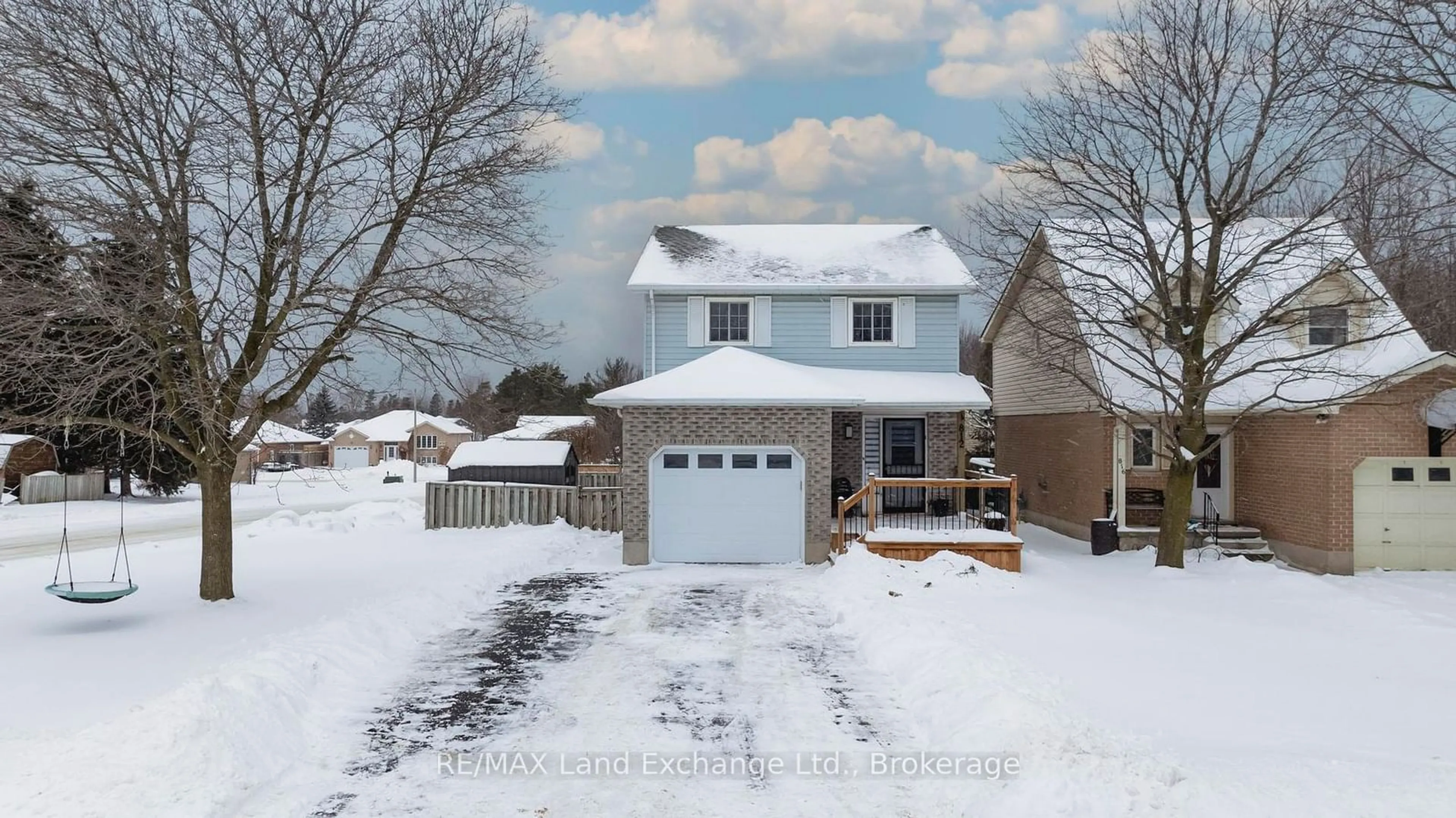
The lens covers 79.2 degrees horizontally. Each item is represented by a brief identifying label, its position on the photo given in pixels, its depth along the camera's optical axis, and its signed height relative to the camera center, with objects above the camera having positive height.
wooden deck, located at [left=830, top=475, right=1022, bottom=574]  15.10 -1.90
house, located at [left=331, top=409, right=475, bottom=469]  76.38 -0.87
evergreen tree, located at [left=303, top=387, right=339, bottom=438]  89.44 +0.95
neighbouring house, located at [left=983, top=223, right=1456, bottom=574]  15.84 +0.16
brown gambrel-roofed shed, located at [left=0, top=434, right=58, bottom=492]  33.06 -0.98
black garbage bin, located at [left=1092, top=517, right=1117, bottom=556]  17.69 -2.15
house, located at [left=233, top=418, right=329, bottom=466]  66.88 -1.66
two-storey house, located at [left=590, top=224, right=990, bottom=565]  16.67 +0.92
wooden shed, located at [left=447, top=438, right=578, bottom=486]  23.31 -0.84
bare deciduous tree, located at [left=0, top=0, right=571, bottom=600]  9.74 +3.13
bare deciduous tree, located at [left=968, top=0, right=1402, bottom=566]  14.21 +3.41
